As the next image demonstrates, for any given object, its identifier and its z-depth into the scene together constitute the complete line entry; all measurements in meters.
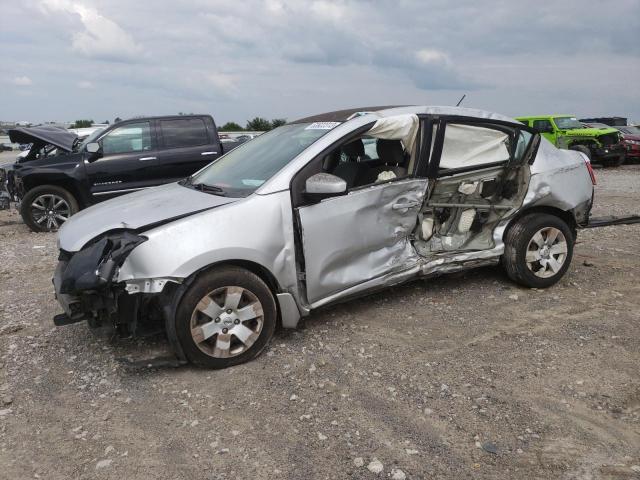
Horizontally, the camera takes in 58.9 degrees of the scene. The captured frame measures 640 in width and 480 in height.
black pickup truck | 8.80
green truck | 17.62
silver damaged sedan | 3.47
